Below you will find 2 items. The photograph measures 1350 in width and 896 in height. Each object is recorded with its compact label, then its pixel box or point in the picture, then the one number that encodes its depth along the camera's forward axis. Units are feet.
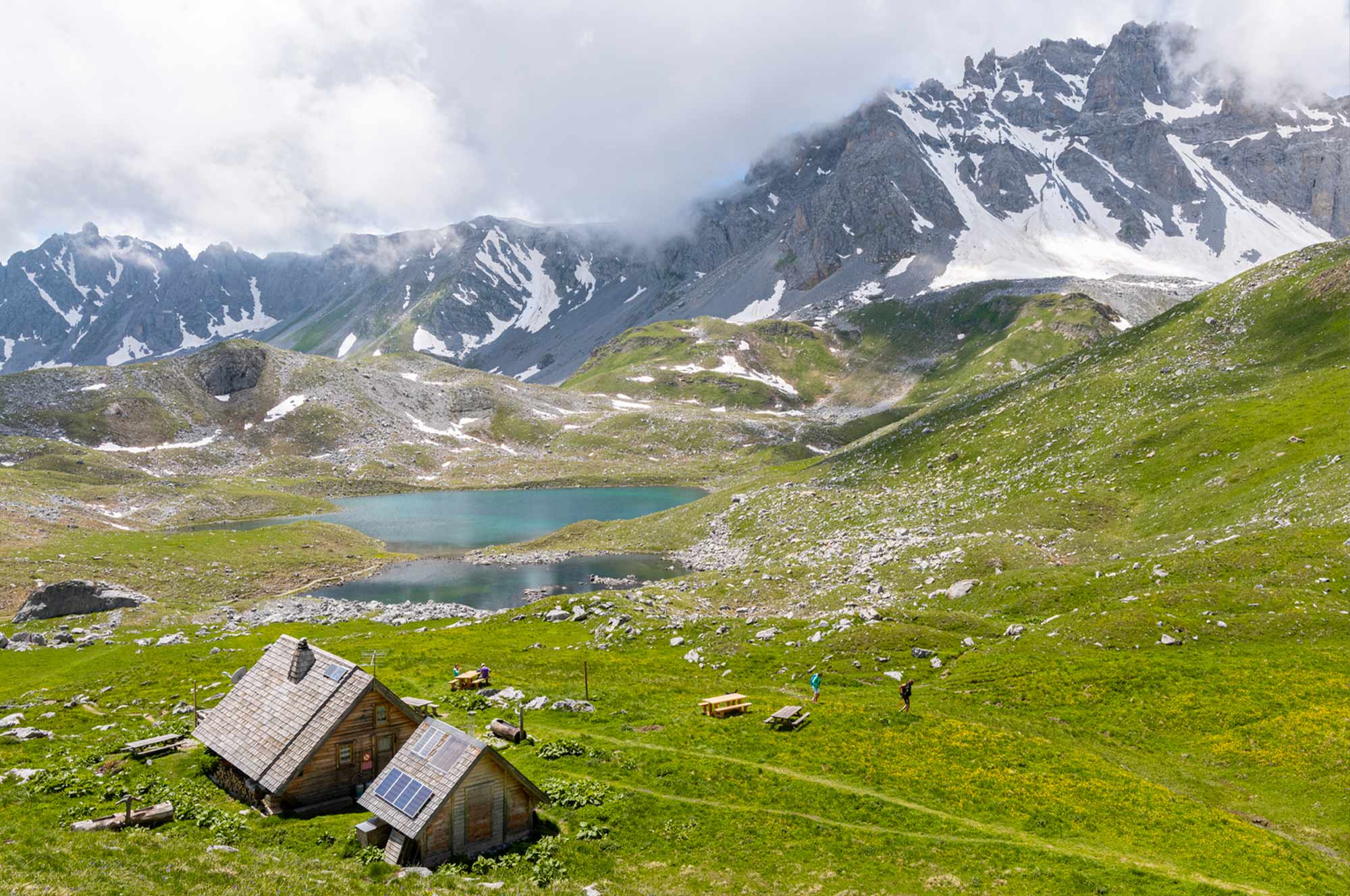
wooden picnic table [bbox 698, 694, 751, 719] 113.60
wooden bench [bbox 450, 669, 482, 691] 131.79
